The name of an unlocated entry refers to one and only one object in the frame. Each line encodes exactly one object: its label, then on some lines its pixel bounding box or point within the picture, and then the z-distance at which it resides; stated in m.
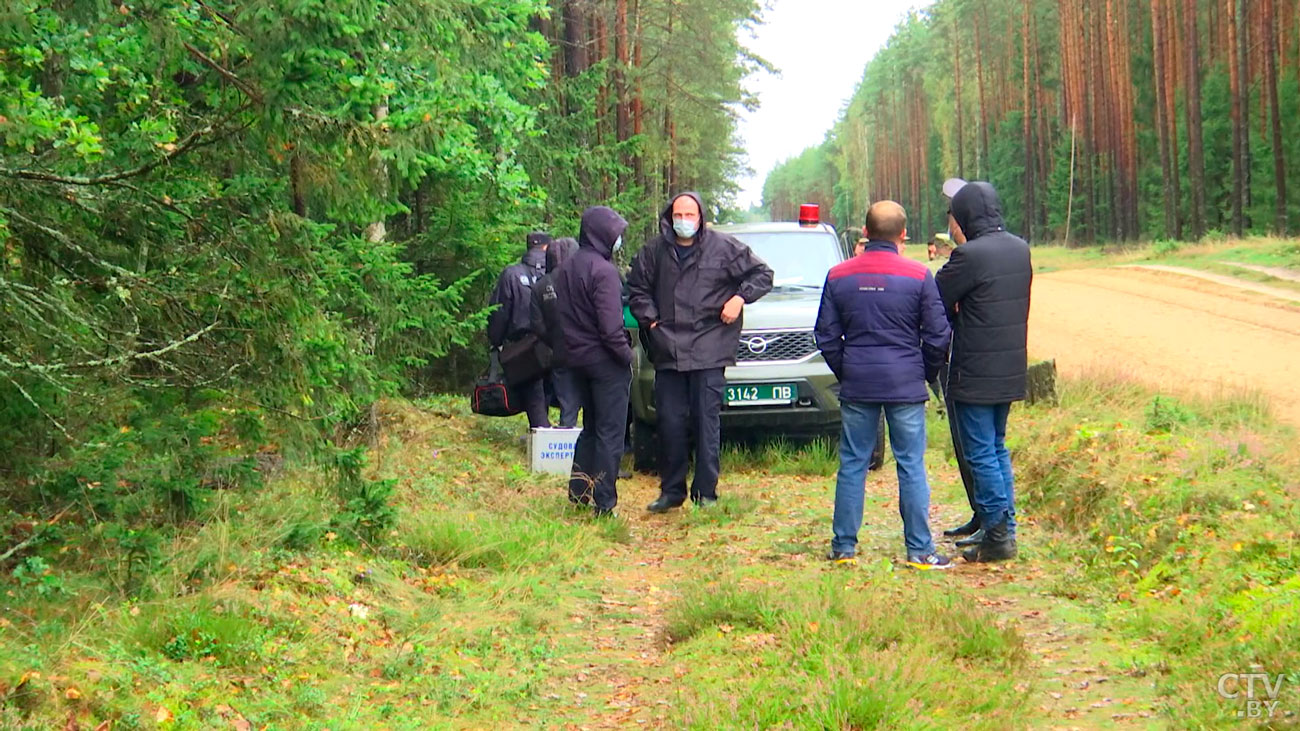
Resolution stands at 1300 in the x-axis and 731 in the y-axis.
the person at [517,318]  10.95
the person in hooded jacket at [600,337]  8.16
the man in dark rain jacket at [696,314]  8.48
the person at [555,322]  9.58
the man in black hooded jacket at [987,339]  6.79
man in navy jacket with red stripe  6.74
